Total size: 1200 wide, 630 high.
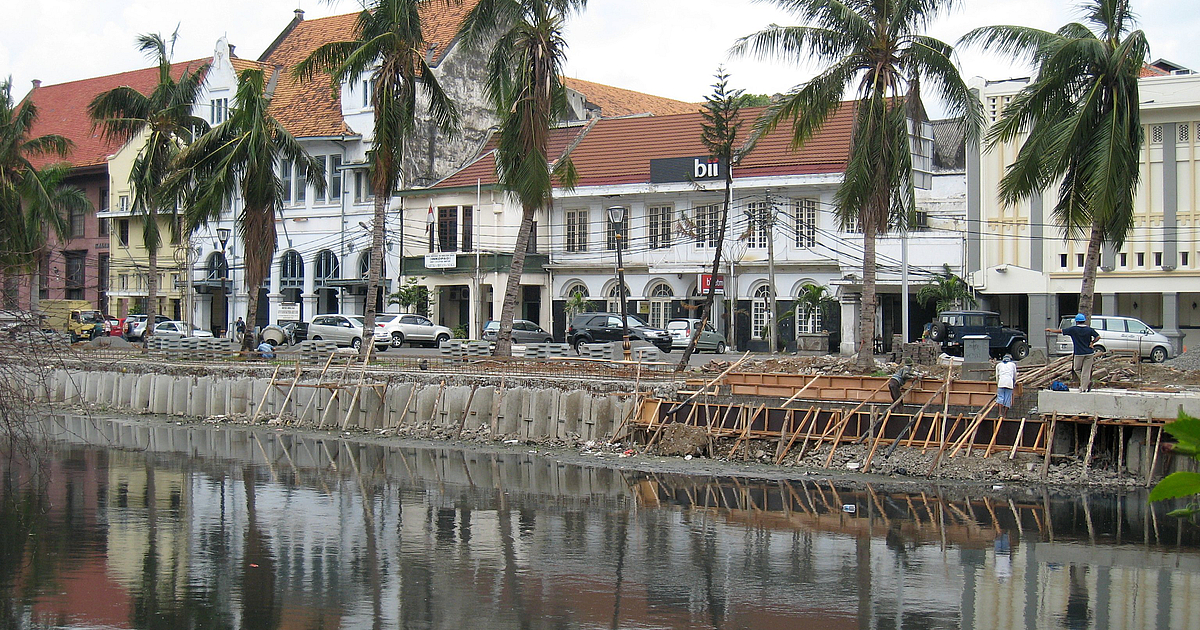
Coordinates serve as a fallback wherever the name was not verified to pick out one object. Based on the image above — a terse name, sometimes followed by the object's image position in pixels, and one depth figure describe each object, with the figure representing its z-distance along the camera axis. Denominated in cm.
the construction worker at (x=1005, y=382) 2009
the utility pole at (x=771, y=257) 4284
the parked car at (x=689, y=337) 4269
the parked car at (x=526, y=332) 4306
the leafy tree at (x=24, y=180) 3725
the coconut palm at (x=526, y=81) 2889
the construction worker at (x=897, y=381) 2138
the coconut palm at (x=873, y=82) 2416
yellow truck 4822
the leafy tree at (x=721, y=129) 3045
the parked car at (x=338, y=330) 4469
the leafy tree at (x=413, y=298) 5053
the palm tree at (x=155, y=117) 4122
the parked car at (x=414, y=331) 4453
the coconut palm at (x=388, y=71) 3020
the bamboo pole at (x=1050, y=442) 1958
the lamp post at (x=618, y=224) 2837
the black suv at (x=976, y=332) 3806
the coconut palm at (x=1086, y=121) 2322
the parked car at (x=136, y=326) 5162
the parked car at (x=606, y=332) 4156
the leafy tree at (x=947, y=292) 4294
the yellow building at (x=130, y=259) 6034
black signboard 4644
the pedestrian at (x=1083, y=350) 1998
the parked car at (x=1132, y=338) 3594
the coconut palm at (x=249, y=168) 3550
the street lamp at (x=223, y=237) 3838
